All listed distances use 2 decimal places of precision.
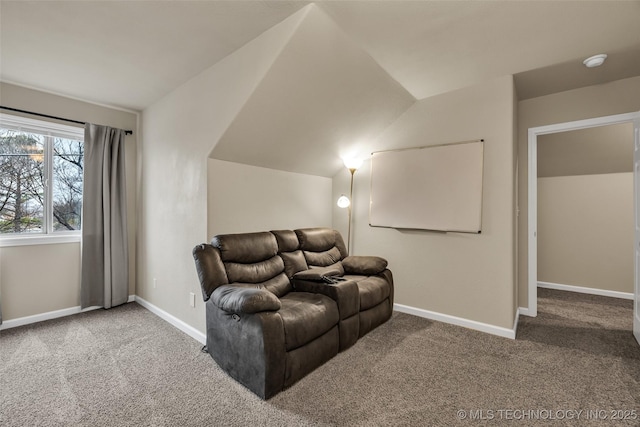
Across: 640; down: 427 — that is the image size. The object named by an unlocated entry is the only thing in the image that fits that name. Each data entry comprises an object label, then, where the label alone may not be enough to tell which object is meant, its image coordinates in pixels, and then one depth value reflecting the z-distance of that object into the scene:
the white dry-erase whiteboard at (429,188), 2.94
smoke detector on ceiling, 2.35
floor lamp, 3.60
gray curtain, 3.33
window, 2.98
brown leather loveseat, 1.85
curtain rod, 2.88
